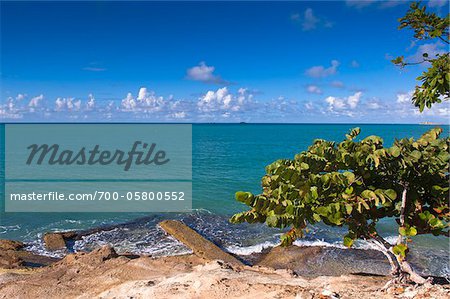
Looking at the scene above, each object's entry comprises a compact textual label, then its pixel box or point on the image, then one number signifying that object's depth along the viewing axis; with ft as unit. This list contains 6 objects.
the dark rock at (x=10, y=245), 50.27
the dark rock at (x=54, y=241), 52.12
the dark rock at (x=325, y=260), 43.11
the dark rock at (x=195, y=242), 46.14
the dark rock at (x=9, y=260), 41.22
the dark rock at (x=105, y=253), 38.52
